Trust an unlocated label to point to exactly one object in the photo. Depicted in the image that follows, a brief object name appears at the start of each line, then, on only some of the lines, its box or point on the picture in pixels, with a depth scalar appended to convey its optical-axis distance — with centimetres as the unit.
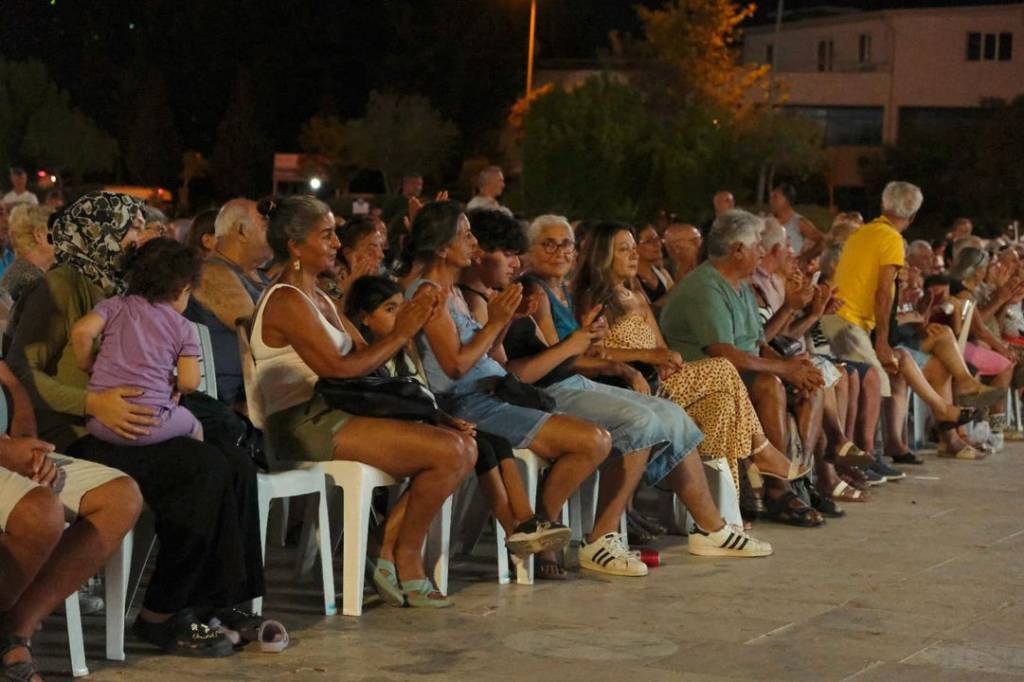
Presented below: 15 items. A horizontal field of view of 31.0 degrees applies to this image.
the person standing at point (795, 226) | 1517
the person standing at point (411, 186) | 1334
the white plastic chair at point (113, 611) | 566
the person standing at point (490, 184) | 1263
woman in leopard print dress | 851
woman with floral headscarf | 592
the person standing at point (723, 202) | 1491
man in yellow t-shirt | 1120
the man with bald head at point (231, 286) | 746
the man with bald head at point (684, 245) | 1120
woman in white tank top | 660
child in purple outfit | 590
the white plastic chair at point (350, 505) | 670
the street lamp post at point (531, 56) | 4641
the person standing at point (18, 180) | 1616
